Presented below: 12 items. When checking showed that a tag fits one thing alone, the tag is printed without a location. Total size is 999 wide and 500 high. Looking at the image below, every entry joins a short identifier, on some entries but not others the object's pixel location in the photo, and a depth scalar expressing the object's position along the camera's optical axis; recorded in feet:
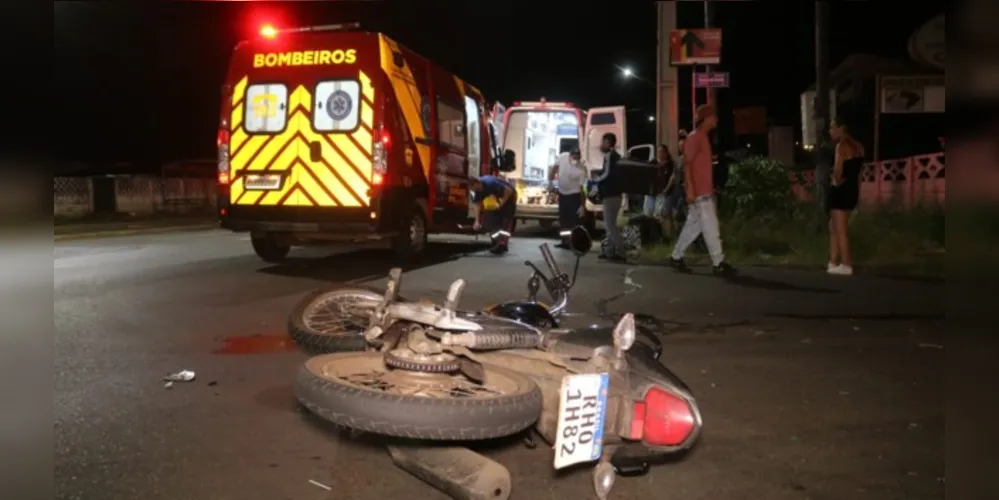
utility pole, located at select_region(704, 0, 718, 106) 61.43
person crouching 41.06
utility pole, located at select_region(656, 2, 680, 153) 48.85
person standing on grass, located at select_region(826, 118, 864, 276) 30.81
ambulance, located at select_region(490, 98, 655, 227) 64.64
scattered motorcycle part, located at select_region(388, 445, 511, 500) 9.91
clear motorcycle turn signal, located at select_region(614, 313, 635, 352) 10.95
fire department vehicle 30.14
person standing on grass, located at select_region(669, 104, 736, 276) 31.99
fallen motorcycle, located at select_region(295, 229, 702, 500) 10.07
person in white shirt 43.06
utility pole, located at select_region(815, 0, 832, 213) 43.57
